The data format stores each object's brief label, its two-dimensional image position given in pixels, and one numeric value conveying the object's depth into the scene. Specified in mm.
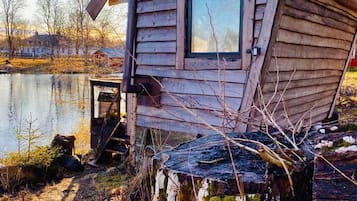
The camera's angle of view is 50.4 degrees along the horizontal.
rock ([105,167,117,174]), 6381
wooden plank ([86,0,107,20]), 5215
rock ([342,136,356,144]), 1180
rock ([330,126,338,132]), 1520
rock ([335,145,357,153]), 1126
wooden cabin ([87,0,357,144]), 3512
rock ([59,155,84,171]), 6723
